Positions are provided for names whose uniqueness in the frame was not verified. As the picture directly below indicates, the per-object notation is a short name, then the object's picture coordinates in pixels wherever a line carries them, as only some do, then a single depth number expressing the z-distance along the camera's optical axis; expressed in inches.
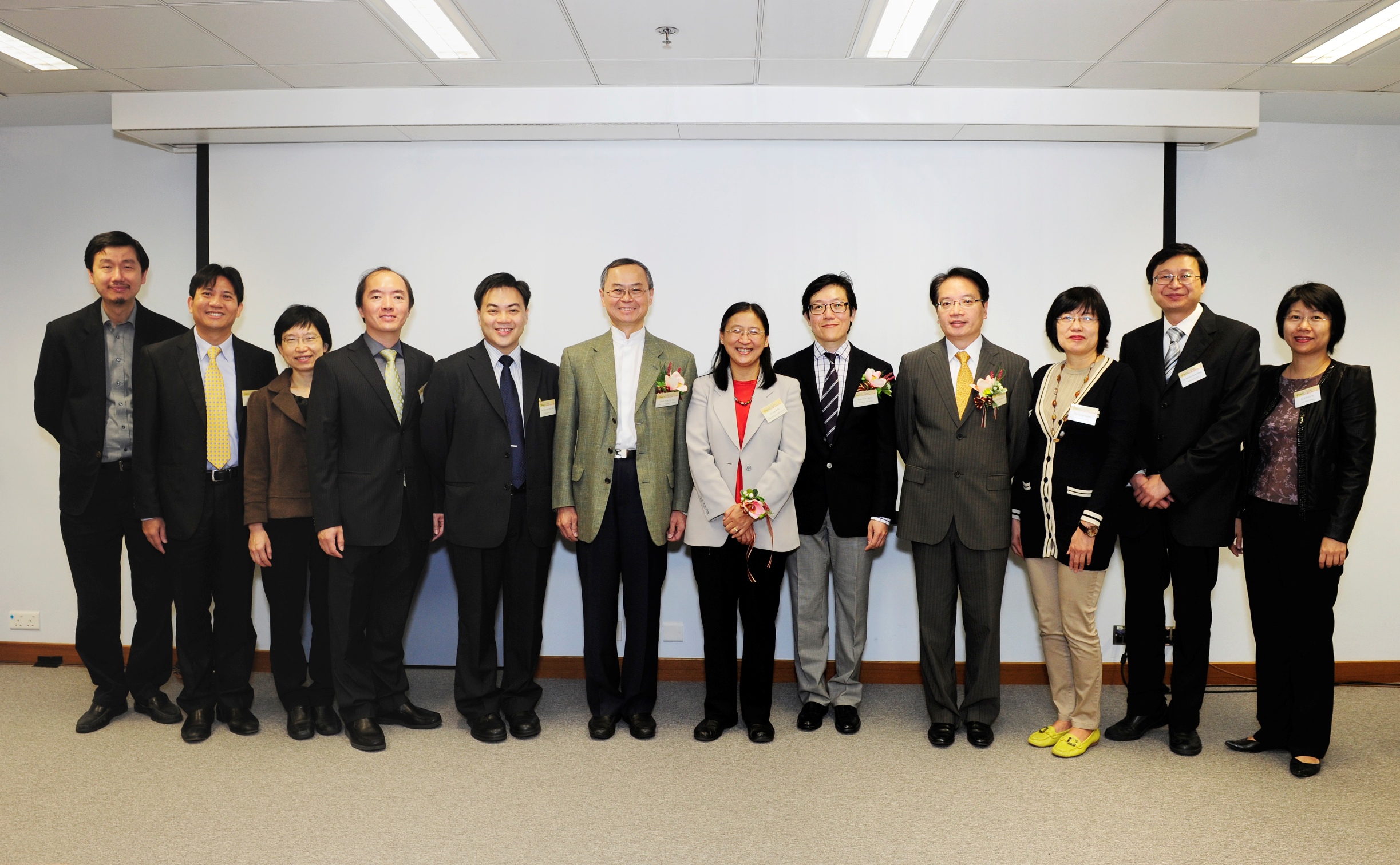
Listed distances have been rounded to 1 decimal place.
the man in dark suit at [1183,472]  128.8
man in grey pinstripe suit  133.6
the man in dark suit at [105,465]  141.8
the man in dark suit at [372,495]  131.8
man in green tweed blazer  135.7
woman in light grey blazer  133.0
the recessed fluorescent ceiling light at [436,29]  129.2
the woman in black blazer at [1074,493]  128.2
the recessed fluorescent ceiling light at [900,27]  127.3
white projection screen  170.1
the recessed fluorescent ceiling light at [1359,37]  128.7
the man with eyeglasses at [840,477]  138.7
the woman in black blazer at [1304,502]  125.3
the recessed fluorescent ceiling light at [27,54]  139.3
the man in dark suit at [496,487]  134.3
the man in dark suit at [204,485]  135.9
